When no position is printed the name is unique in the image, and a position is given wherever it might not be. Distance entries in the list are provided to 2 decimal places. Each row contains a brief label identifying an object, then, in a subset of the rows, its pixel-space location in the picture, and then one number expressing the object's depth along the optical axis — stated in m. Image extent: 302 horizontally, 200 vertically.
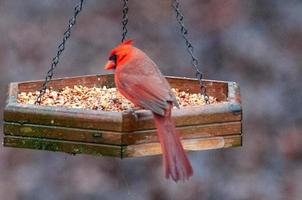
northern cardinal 6.58
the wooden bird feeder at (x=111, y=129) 6.72
